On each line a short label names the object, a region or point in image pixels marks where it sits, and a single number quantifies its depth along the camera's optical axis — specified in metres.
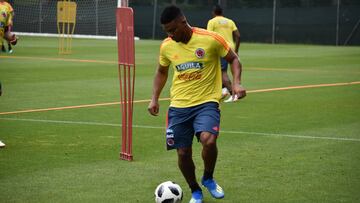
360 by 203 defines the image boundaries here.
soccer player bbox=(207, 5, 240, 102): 18.88
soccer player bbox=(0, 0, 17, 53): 13.28
